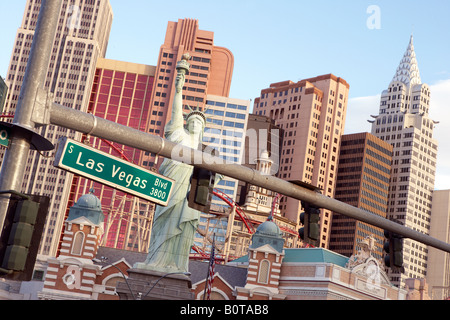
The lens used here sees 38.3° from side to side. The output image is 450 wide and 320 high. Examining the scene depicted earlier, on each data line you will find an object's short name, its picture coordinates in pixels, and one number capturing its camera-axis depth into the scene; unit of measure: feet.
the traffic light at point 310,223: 43.50
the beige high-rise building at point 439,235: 591.78
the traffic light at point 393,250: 50.72
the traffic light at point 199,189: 39.01
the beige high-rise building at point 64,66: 480.64
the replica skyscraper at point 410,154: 580.30
